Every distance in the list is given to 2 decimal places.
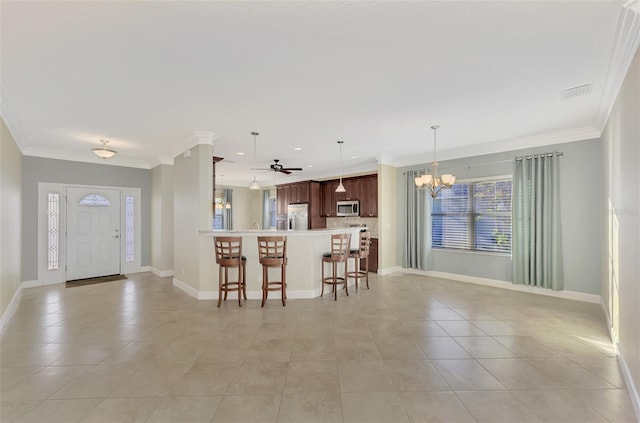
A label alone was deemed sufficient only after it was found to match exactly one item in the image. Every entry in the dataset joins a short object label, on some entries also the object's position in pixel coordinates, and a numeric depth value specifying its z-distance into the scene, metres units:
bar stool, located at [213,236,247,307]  4.38
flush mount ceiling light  4.86
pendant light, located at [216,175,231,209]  9.17
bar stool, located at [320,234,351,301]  4.92
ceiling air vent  3.02
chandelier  4.54
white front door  6.11
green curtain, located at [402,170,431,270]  6.43
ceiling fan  5.80
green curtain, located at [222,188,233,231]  10.09
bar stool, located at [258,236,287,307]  4.37
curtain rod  4.76
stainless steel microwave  7.70
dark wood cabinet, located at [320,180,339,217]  8.41
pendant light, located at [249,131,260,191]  4.68
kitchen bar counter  4.81
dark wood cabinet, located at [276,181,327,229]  8.63
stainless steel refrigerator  8.73
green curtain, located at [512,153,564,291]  4.76
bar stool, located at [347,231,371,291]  5.34
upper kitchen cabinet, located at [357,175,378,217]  7.30
